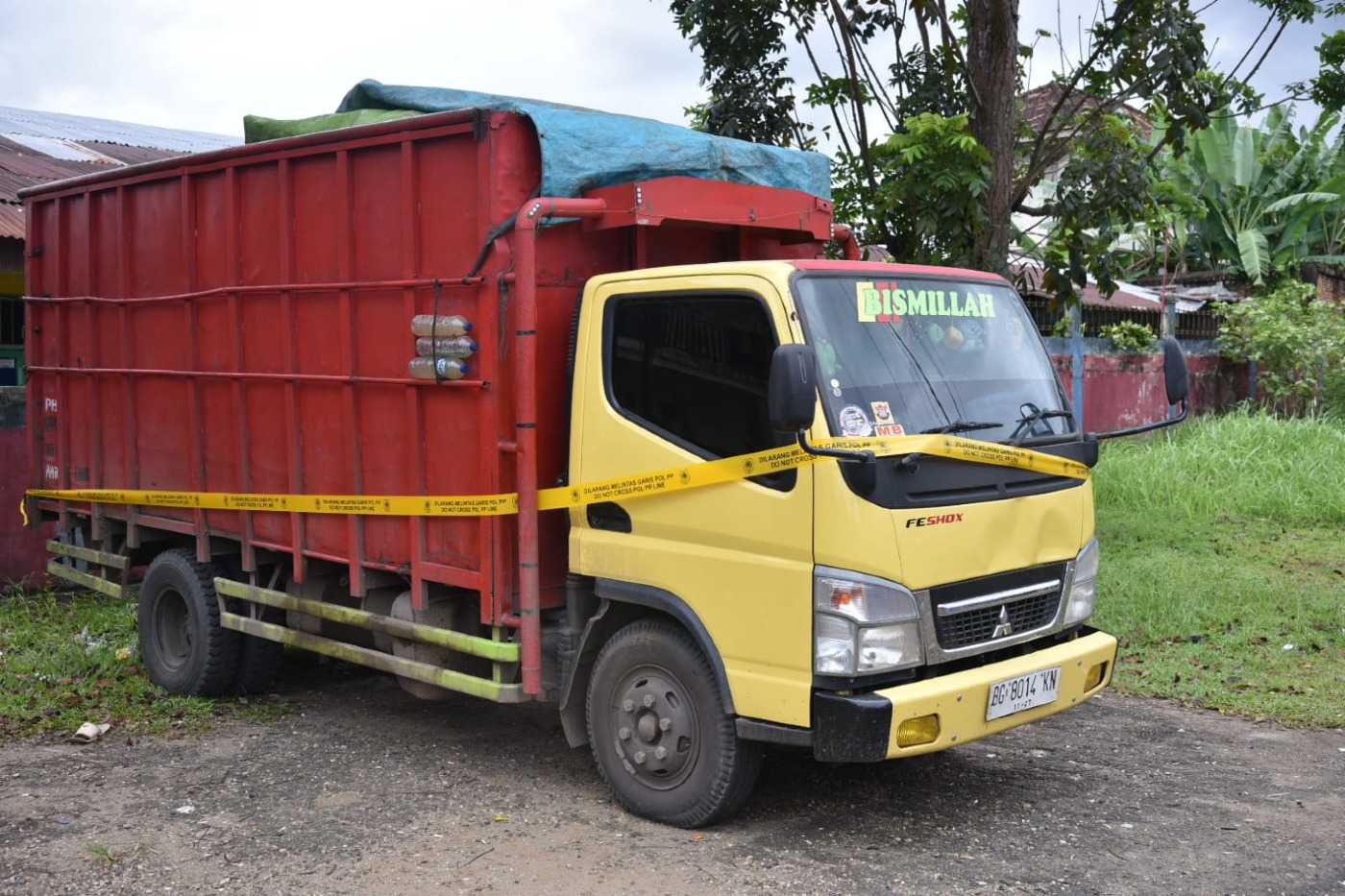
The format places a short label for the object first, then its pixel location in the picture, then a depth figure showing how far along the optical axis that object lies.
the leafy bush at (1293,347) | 15.35
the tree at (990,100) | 8.73
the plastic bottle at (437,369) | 5.12
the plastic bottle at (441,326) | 5.11
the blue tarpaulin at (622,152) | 5.04
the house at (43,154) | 10.19
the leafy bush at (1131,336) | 14.97
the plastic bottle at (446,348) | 5.09
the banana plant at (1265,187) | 21.25
